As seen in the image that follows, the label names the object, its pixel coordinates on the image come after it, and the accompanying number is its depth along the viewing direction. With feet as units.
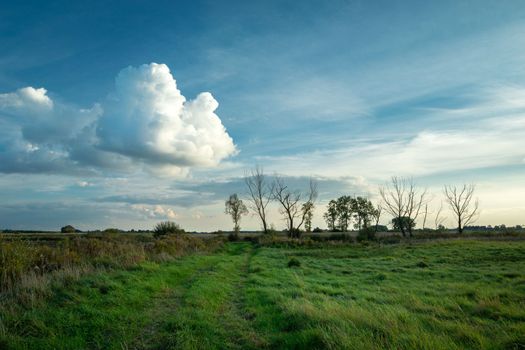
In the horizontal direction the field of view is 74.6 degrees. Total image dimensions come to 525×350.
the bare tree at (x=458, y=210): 234.17
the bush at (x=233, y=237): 213.71
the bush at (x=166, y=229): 152.23
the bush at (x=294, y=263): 77.51
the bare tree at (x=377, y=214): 295.69
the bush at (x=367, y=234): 189.53
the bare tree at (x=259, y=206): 245.45
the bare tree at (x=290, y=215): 222.89
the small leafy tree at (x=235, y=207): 313.32
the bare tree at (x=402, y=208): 237.86
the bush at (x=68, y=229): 246.19
